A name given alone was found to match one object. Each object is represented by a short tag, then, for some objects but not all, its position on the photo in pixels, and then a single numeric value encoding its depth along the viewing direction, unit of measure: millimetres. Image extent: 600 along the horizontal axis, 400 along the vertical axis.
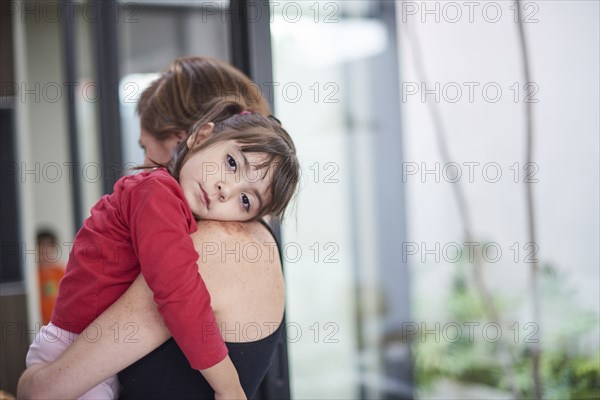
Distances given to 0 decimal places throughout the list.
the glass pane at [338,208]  2711
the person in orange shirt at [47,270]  3893
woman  945
